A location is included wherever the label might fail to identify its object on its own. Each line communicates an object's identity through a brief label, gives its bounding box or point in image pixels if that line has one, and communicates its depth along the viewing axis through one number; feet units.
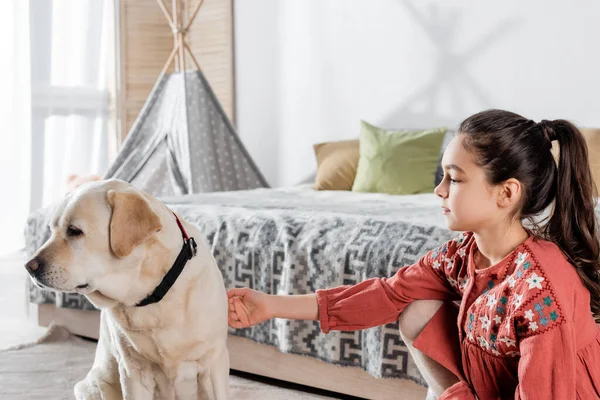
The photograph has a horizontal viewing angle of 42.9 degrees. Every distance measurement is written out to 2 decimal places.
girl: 3.88
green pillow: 11.55
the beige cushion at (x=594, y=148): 9.83
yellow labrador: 4.32
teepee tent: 13.08
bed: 6.70
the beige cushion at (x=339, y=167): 12.50
